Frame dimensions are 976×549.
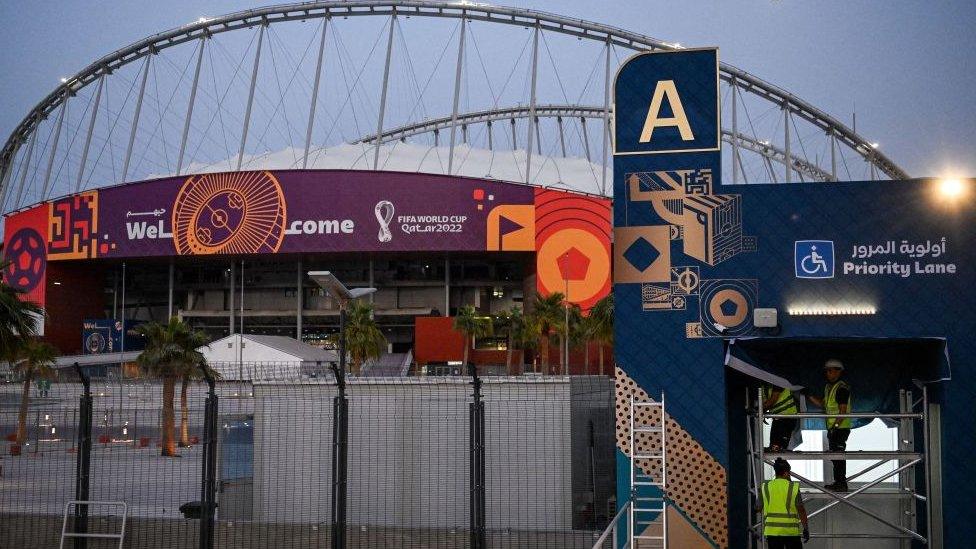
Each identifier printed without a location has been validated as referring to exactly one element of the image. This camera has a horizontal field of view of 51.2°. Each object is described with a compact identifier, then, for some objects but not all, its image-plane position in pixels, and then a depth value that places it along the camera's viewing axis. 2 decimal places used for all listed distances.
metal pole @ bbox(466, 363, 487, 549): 14.00
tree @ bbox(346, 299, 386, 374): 61.16
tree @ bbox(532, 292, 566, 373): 69.50
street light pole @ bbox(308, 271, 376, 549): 14.12
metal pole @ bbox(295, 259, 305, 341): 84.82
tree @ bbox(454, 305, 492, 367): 74.00
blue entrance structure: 14.11
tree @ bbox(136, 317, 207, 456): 44.97
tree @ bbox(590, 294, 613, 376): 64.38
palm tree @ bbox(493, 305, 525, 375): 74.56
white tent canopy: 69.75
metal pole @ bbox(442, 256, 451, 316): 85.25
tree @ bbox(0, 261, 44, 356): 24.28
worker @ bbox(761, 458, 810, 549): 12.27
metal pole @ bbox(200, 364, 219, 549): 14.77
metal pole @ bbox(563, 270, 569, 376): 63.36
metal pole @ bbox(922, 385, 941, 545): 13.95
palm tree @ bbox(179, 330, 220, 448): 44.81
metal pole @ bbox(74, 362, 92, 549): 15.19
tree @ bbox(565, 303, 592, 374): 67.00
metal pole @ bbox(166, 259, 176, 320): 87.55
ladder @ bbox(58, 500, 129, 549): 15.11
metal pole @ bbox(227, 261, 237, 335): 79.97
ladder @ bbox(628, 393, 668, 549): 14.05
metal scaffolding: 13.78
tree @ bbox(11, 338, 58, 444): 43.81
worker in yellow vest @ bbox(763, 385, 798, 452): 14.42
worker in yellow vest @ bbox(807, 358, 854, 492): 14.38
